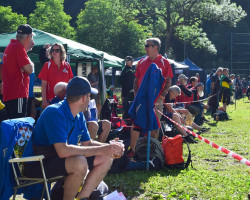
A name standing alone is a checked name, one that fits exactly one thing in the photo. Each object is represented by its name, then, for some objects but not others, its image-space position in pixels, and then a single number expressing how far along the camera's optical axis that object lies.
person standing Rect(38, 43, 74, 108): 6.41
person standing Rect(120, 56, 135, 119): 11.76
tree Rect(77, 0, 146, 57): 42.69
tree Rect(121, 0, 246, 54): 39.38
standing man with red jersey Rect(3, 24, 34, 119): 5.45
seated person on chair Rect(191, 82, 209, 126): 11.23
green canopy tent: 9.62
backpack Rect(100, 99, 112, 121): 8.66
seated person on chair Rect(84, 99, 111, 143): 6.54
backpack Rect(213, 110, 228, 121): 13.79
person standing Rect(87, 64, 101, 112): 11.07
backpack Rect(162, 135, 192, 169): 5.95
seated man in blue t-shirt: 3.52
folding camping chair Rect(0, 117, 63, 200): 3.55
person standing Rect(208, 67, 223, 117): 14.74
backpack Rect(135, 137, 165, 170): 5.92
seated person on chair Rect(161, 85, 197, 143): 8.21
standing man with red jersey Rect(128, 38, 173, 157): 6.79
